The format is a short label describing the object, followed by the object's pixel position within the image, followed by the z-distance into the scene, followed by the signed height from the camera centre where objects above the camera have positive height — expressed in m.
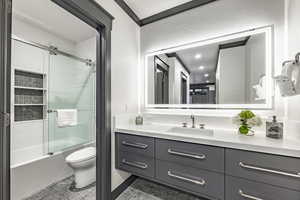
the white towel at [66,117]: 2.20 -0.30
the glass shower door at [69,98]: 2.19 +0.04
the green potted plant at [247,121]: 1.29 -0.21
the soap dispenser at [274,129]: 1.16 -0.26
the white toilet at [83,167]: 1.72 -0.93
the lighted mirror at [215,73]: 1.45 +0.37
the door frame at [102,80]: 1.28 +0.24
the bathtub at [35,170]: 1.48 -0.91
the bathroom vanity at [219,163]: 0.87 -0.52
